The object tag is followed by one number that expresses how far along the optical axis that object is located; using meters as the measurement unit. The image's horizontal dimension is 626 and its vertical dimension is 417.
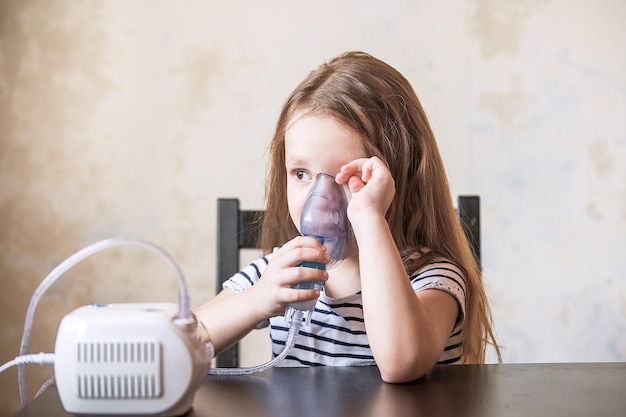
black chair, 1.29
